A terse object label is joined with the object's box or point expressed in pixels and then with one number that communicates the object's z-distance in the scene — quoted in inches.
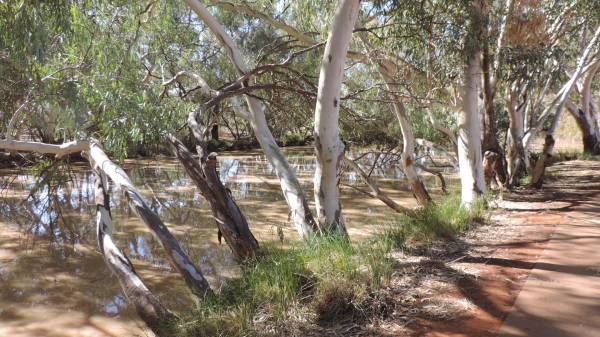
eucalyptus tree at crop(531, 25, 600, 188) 360.5
